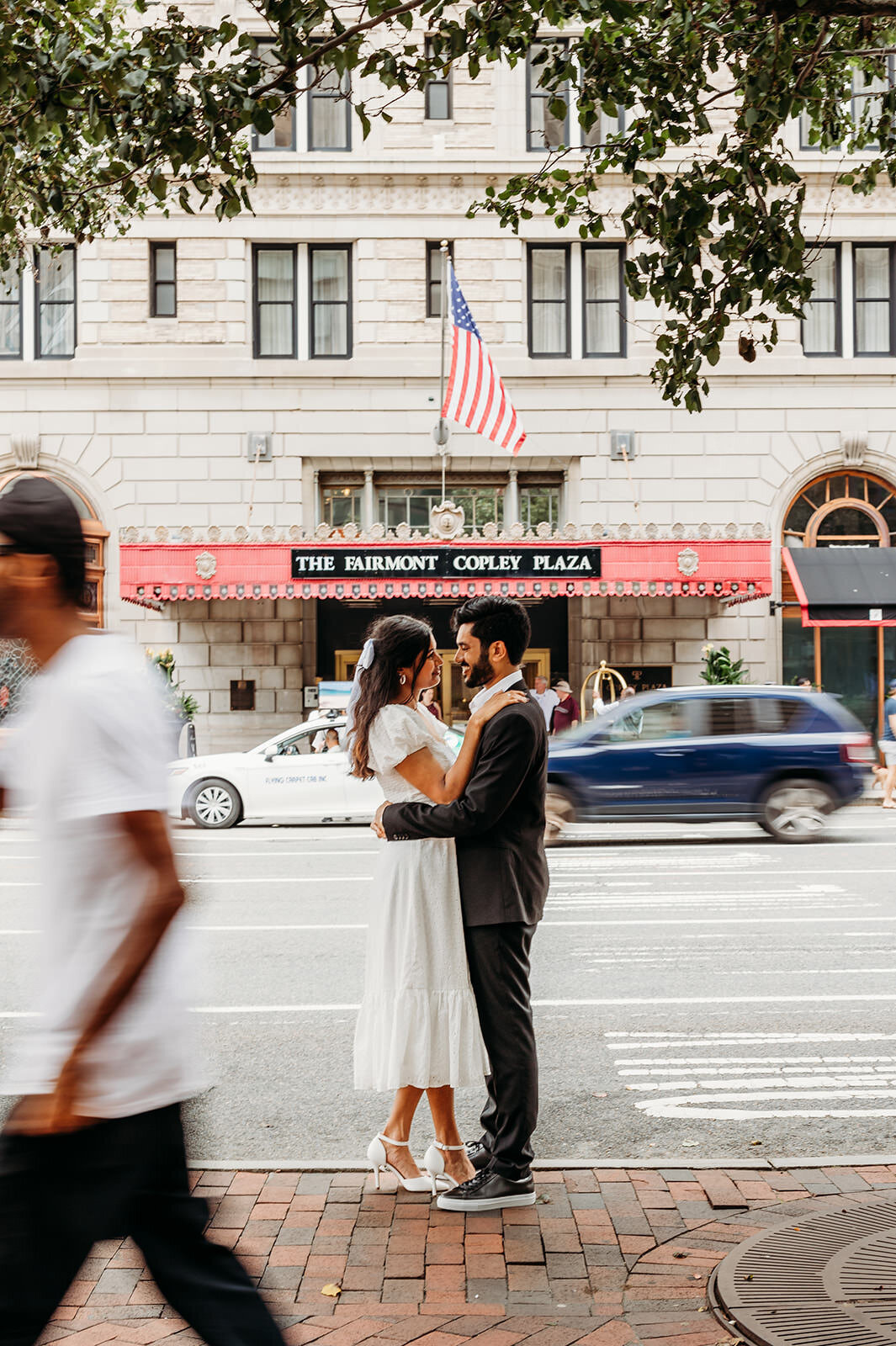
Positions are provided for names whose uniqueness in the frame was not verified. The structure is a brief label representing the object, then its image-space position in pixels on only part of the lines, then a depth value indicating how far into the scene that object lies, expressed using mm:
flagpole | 22500
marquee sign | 21766
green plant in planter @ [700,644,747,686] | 23328
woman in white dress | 4426
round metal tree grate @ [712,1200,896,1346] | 3545
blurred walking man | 2412
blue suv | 15344
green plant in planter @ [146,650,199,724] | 23688
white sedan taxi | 16875
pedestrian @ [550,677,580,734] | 22156
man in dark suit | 4379
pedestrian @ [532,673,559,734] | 21312
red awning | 21922
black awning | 23875
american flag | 19859
